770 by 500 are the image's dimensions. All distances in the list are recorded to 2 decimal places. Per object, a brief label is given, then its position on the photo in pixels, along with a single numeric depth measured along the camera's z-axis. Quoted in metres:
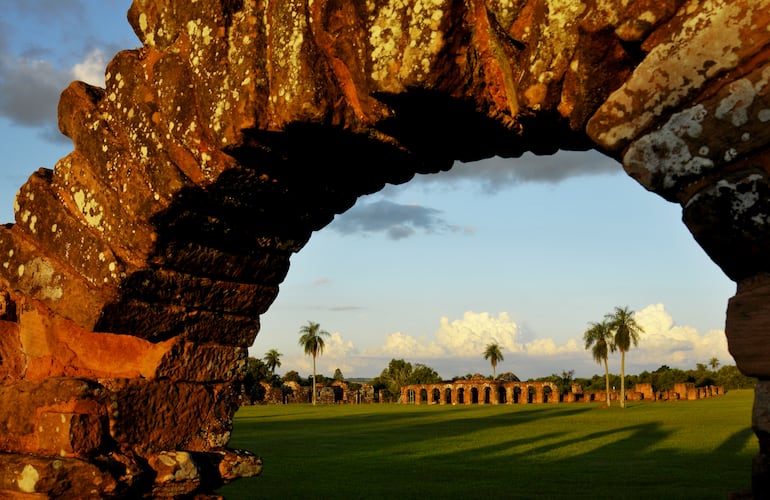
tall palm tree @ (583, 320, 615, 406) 66.50
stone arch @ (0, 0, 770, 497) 2.28
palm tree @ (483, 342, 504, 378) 94.31
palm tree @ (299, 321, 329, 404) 85.25
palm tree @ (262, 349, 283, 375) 87.12
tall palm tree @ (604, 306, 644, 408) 64.44
